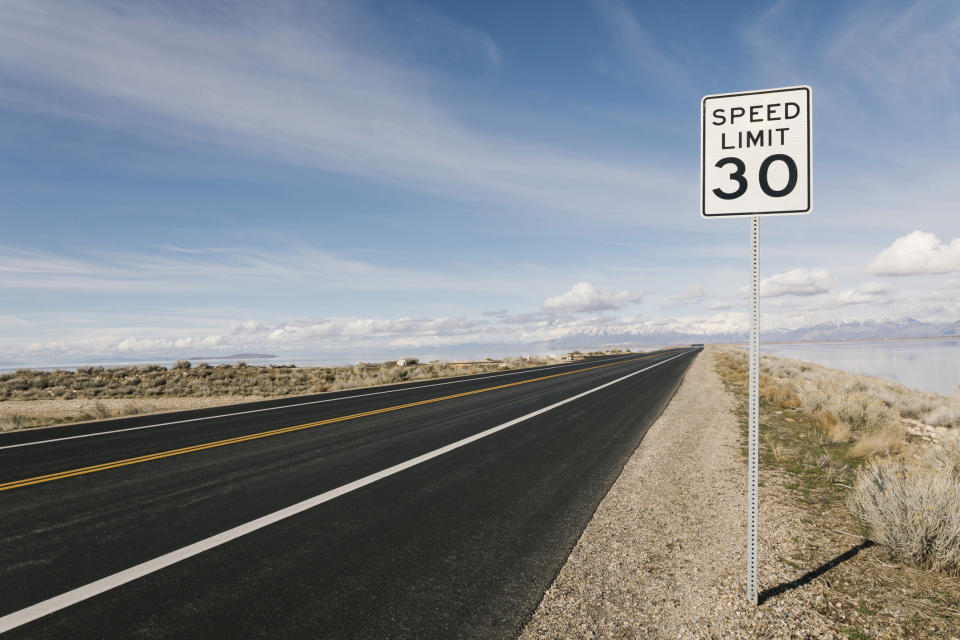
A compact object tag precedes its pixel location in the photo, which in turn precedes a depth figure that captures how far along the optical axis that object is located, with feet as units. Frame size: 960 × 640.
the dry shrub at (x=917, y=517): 13.01
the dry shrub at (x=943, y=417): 45.85
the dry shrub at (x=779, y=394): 45.82
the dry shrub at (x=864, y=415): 33.68
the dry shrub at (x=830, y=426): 29.94
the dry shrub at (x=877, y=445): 25.76
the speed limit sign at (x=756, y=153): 10.71
